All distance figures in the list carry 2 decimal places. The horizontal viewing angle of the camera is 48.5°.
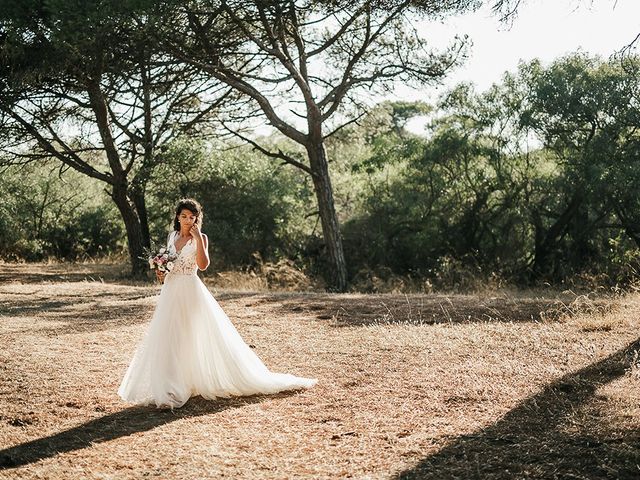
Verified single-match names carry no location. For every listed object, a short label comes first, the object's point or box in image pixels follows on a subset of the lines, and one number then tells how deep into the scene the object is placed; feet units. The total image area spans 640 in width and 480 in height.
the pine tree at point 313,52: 46.21
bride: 19.39
